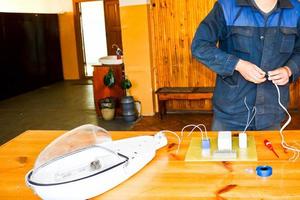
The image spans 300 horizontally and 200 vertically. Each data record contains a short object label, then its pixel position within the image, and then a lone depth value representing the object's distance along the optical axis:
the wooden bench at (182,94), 5.25
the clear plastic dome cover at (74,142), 1.40
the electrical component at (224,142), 1.48
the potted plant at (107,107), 5.40
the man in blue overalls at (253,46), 1.78
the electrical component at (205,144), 1.51
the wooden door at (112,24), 9.09
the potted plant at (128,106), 5.36
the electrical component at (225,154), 1.43
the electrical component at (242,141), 1.51
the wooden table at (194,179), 1.19
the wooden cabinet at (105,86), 5.58
